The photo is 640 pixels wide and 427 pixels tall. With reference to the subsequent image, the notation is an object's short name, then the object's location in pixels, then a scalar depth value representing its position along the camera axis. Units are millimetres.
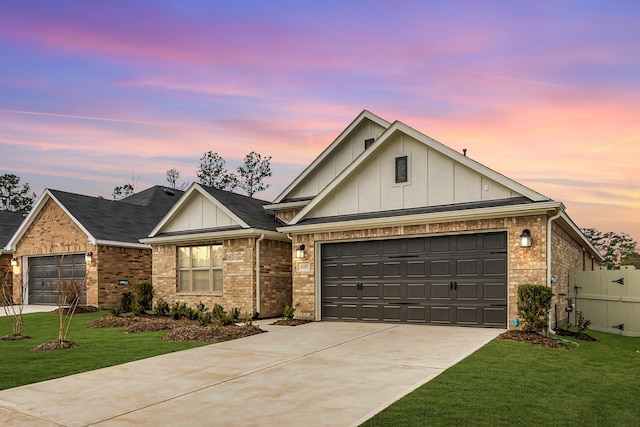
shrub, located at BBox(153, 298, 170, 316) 17125
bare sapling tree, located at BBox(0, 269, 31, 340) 12461
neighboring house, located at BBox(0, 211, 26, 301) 26656
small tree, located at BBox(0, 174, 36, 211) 60094
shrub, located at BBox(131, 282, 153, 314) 18156
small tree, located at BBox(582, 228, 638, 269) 45000
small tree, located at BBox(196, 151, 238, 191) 51375
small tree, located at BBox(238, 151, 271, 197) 50969
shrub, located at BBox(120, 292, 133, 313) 18938
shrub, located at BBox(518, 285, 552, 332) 10969
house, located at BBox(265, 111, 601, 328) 11998
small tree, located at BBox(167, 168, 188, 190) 55812
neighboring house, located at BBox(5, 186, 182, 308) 21900
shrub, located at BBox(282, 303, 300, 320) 14781
